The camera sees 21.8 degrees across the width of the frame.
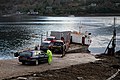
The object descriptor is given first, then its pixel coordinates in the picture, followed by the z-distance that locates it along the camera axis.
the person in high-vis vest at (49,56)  37.28
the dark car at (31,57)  35.47
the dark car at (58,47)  48.59
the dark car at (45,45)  48.78
